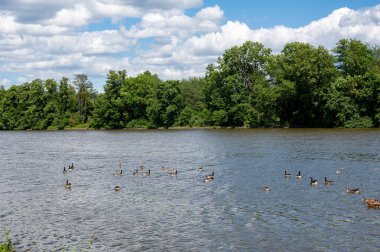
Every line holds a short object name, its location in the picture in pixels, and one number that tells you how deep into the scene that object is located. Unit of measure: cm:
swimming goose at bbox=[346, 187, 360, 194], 3481
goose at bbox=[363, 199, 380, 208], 2972
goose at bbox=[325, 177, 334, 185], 3909
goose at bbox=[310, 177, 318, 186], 3893
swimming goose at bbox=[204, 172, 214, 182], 4228
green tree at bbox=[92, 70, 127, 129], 15795
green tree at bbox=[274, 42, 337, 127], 11725
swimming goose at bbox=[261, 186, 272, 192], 3658
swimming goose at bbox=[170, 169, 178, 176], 4656
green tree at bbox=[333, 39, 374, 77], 11744
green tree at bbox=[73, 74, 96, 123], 17538
